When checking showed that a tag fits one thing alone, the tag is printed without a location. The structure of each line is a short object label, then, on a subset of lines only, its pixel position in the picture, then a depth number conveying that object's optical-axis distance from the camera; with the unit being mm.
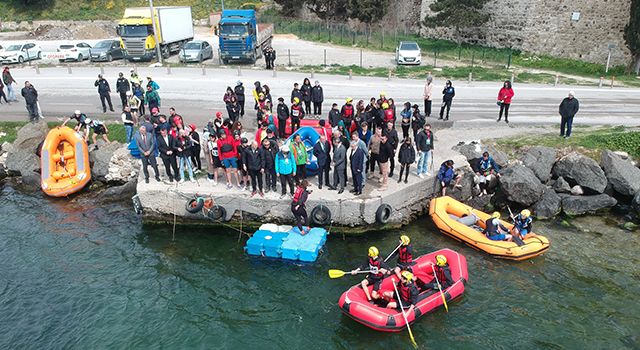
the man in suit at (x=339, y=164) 14586
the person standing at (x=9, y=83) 24562
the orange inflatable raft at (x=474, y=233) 13961
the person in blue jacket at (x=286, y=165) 14578
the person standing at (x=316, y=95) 20266
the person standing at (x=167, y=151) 15078
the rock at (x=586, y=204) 16453
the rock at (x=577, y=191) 16906
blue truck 34406
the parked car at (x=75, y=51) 36906
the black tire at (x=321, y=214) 14906
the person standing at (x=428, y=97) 19898
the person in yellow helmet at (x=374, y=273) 11875
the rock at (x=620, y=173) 16672
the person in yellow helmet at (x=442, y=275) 12234
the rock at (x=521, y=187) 16391
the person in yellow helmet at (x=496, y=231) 14375
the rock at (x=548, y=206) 16344
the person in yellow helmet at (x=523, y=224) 14336
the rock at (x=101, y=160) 18688
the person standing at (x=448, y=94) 20059
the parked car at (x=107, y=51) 36594
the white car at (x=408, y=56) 35375
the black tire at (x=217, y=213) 15461
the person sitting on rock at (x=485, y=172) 16906
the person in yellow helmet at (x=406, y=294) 11539
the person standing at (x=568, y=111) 18406
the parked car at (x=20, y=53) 36678
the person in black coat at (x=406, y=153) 15367
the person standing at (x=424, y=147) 15758
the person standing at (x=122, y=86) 21781
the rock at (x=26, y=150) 19250
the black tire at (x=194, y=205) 15466
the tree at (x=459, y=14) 40156
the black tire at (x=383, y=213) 15062
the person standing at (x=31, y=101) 21688
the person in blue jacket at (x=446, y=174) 16219
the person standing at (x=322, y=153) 14766
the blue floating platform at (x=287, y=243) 13836
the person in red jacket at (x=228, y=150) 15070
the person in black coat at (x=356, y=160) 14422
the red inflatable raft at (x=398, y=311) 11320
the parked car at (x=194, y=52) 35875
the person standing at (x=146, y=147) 15273
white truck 35094
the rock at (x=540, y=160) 17312
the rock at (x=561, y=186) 17031
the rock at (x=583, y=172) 16734
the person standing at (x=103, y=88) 22156
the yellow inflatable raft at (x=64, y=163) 17922
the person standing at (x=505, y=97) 19906
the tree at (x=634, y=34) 32844
